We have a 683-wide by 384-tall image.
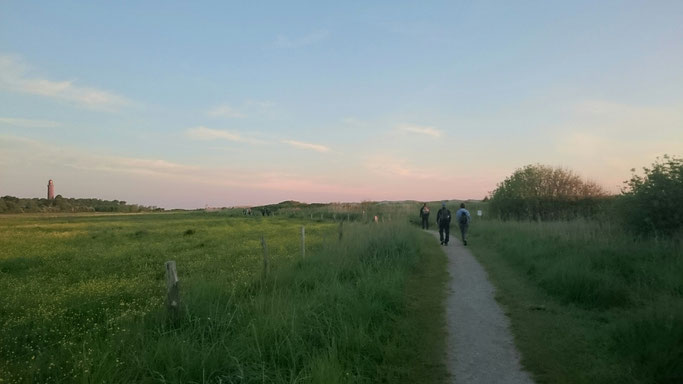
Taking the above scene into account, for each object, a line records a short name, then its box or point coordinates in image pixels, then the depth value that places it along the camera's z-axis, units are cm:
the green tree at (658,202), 1233
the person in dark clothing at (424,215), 2897
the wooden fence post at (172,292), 617
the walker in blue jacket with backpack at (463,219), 1994
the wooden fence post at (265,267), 954
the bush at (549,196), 2920
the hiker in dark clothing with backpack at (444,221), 1950
